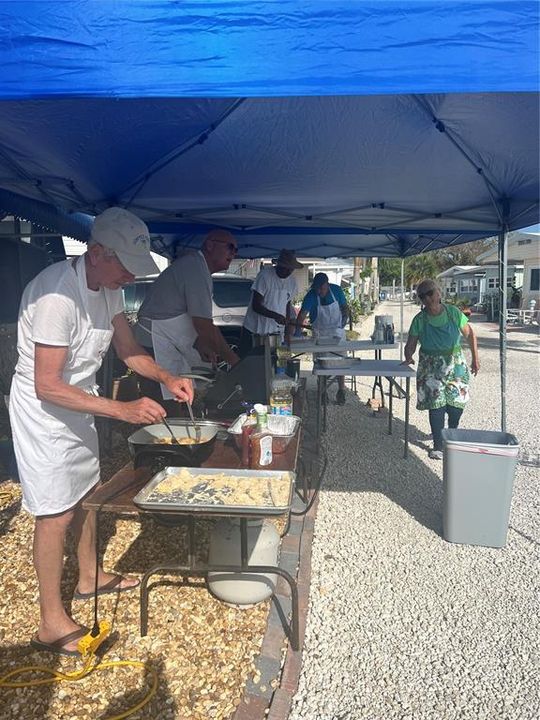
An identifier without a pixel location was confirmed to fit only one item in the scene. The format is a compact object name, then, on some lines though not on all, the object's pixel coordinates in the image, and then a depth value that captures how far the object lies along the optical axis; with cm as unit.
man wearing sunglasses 356
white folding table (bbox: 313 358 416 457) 476
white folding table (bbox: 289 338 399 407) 546
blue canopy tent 153
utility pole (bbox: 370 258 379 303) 3238
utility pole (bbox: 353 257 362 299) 2568
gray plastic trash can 318
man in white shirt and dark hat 615
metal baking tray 176
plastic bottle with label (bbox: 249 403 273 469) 223
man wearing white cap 193
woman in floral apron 476
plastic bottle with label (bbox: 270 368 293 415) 302
